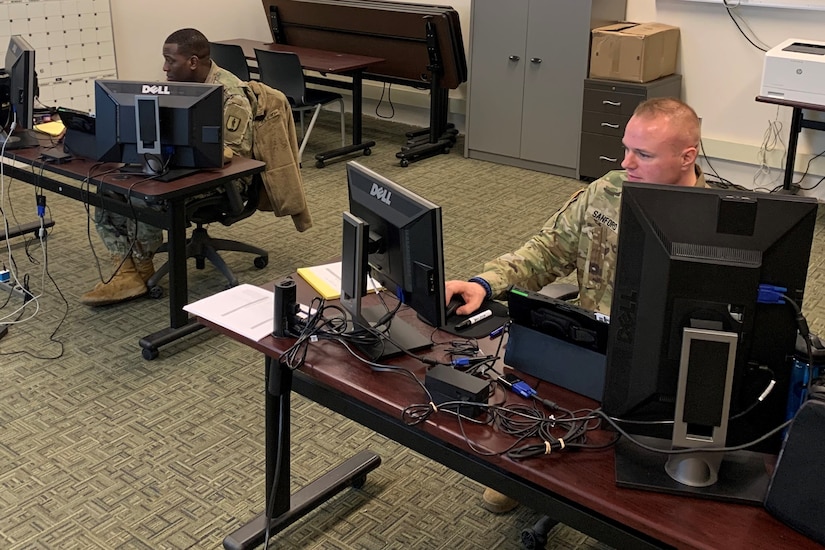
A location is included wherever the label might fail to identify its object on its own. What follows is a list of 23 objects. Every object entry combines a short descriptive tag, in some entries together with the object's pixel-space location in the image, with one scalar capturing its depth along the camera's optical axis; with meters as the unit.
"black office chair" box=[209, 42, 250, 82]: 5.73
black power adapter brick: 1.66
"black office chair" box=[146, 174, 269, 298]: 3.67
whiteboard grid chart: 5.76
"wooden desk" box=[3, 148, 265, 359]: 3.13
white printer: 4.30
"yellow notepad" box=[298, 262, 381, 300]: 2.19
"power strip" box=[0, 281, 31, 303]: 3.73
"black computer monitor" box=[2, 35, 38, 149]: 3.42
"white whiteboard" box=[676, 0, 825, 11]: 4.79
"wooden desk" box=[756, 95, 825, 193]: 4.52
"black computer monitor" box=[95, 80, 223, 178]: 3.11
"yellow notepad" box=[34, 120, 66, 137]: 3.78
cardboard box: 5.11
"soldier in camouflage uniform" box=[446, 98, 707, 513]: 2.05
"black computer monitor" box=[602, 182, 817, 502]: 1.36
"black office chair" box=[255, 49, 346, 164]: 5.54
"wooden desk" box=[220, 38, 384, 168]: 5.71
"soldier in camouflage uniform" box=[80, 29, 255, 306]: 3.60
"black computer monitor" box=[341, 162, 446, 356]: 1.79
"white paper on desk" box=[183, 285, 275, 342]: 2.03
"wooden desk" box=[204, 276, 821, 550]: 1.35
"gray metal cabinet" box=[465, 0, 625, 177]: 5.41
